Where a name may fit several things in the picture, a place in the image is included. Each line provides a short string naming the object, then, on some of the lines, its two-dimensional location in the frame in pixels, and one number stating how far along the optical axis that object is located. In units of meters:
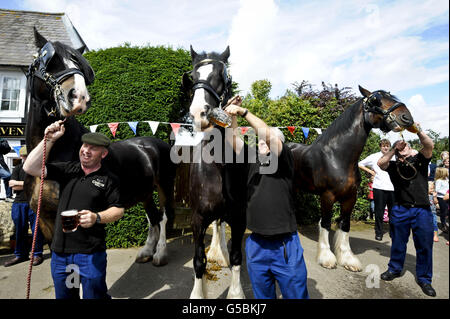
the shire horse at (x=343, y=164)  3.88
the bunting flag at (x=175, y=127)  5.14
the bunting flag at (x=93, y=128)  4.66
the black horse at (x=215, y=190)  2.33
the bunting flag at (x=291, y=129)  6.36
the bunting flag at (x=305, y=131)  6.38
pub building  9.62
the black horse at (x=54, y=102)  2.10
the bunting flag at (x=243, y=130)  6.23
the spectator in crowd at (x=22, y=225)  3.95
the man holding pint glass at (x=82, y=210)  1.84
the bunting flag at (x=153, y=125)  4.88
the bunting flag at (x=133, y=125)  4.80
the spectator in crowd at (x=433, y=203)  4.00
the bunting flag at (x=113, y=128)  4.71
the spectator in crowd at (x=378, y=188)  5.57
